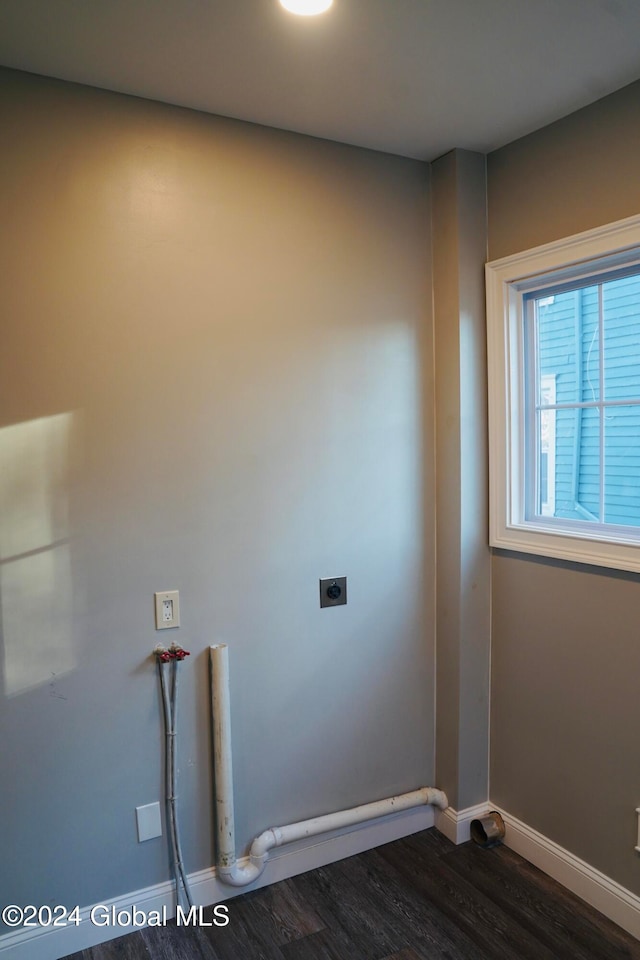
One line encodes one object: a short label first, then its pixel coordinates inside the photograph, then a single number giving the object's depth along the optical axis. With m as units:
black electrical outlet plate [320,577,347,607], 2.38
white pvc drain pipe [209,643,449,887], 2.16
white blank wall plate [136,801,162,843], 2.09
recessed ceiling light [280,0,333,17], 1.58
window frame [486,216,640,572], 2.20
